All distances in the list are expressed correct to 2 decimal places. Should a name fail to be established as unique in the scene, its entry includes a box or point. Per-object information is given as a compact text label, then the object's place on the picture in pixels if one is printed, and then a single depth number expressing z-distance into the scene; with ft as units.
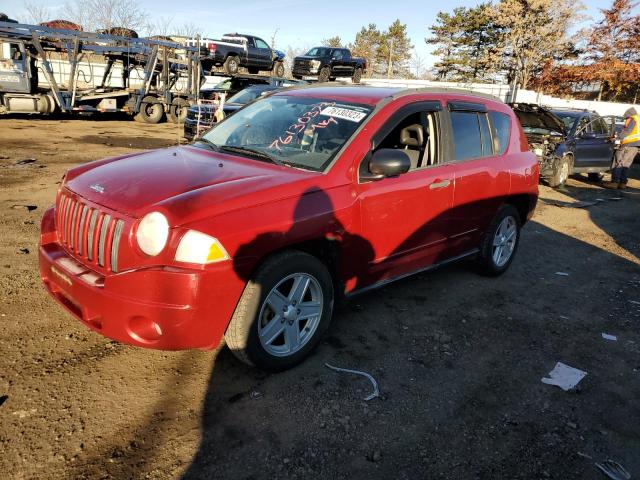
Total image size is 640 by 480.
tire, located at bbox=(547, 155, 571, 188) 37.47
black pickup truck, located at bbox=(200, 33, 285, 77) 66.74
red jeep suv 8.89
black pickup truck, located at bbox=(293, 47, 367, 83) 80.28
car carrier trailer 53.67
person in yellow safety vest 38.81
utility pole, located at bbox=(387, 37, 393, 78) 190.90
